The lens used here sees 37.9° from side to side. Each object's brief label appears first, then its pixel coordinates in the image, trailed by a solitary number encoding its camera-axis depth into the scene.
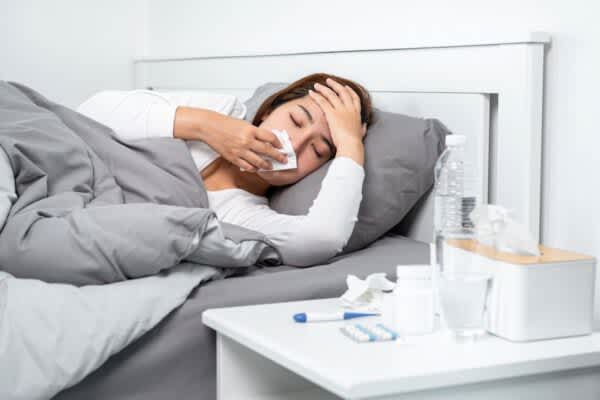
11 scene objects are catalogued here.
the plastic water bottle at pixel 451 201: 1.30
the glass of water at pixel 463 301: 1.18
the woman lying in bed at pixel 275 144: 1.65
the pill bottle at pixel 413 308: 1.18
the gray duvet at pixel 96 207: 1.32
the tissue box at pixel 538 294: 1.16
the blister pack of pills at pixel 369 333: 1.16
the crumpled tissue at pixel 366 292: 1.36
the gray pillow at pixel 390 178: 1.78
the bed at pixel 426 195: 1.32
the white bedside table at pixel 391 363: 1.03
